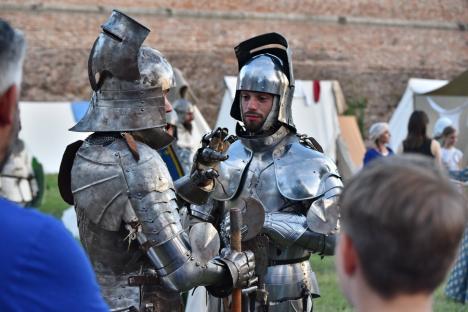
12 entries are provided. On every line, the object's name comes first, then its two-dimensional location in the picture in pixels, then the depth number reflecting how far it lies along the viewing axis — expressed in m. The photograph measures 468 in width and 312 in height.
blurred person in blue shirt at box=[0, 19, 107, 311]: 2.86
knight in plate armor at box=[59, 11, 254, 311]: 5.48
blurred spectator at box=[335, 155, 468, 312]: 2.69
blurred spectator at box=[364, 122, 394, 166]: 14.29
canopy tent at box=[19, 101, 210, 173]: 25.05
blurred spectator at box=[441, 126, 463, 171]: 14.39
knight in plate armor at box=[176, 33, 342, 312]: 6.99
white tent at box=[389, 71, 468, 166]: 21.91
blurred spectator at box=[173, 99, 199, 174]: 14.50
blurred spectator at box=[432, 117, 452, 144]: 15.14
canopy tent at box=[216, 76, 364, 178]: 24.31
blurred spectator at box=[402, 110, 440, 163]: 13.35
